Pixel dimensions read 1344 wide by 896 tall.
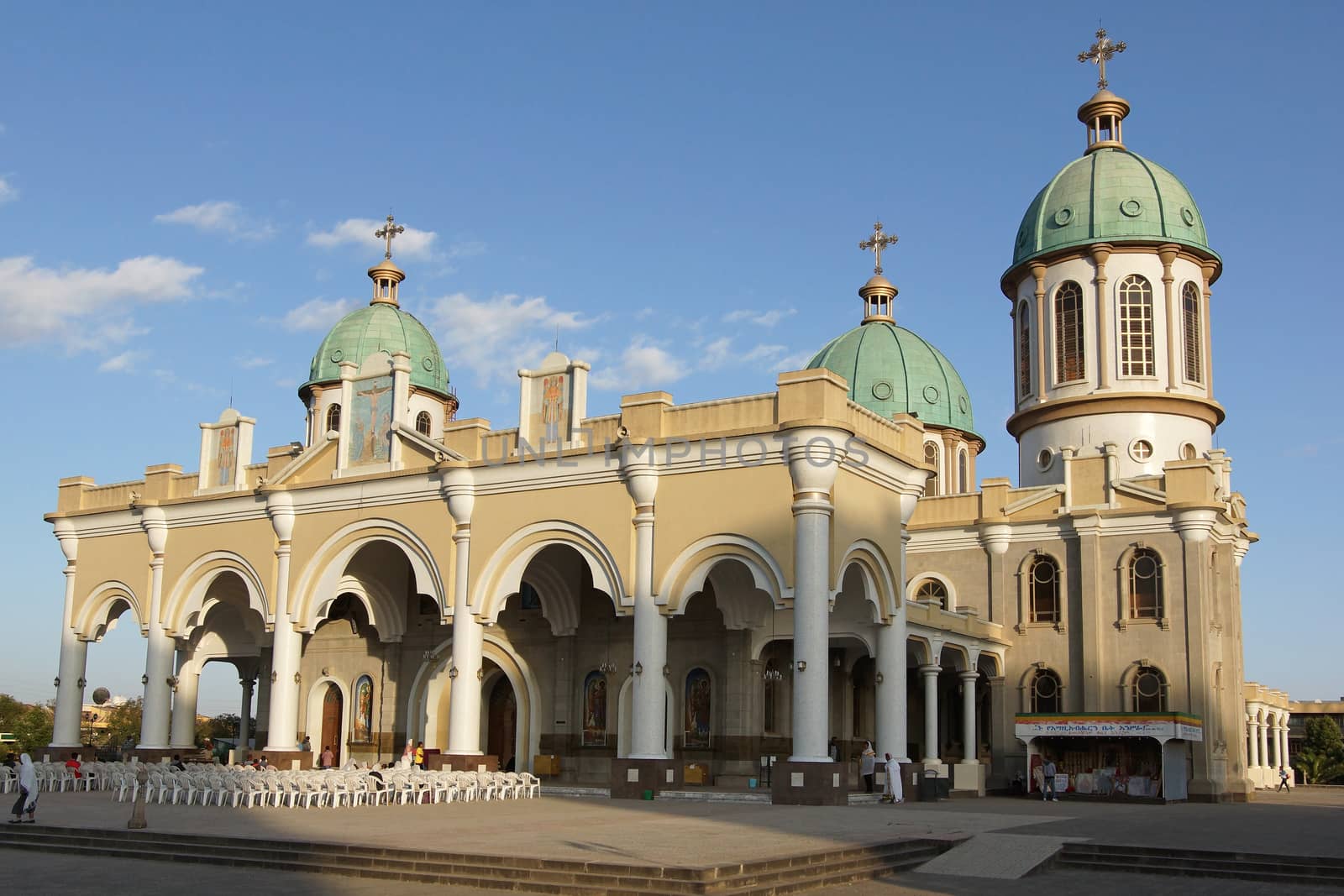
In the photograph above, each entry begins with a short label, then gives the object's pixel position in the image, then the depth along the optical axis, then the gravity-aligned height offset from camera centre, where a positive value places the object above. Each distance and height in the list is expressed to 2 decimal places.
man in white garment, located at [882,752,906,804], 24.83 -1.61
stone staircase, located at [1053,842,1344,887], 15.30 -1.89
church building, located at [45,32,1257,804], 25.70 +2.66
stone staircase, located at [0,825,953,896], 13.36 -1.93
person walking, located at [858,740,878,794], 26.30 -1.40
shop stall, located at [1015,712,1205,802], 30.66 -1.22
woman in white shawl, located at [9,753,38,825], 19.20 -1.56
